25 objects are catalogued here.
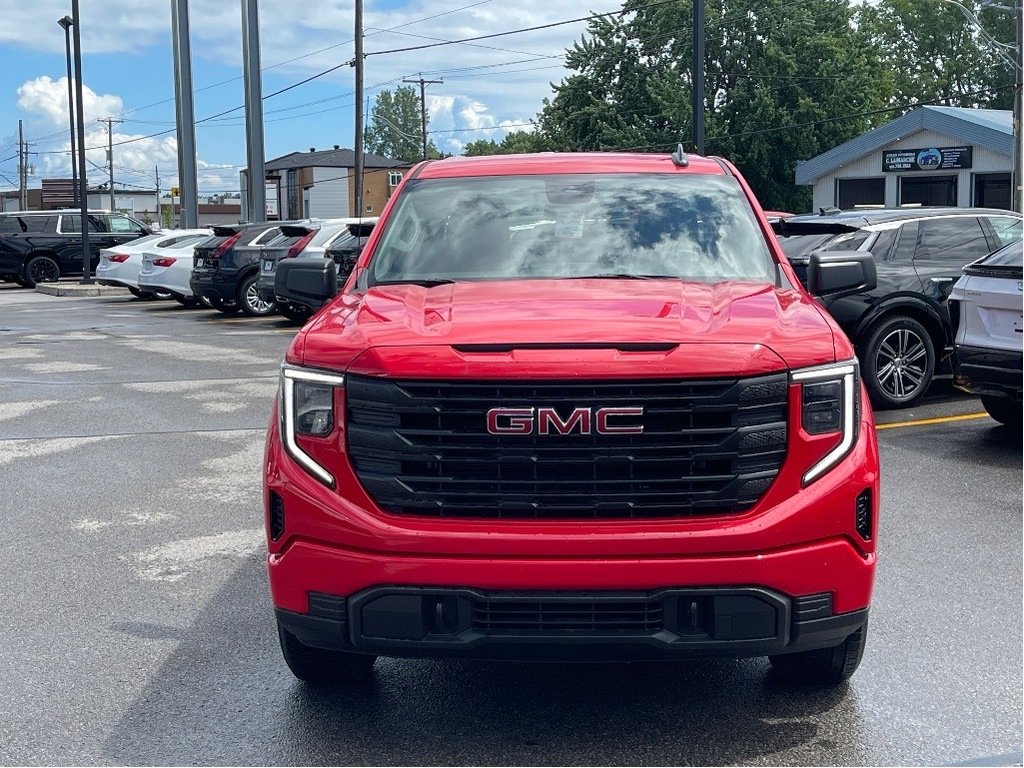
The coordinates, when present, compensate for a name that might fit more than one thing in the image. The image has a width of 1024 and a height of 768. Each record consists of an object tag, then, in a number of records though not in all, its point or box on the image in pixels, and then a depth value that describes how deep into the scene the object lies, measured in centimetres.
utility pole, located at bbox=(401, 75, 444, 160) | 8102
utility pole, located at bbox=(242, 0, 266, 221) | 3759
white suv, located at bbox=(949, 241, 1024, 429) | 854
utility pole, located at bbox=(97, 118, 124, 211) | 11154
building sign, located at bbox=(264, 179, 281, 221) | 10489
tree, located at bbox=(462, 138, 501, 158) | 14221
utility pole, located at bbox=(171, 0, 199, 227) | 3947
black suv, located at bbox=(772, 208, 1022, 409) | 1034
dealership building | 3991
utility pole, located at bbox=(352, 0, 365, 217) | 3962
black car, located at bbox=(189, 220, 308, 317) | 2245
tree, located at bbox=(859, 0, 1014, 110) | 8019
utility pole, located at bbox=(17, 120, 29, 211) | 10274
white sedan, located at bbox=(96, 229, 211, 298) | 2758
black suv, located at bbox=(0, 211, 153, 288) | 3600
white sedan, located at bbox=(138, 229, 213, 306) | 2575
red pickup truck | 357
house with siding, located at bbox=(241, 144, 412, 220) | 10134
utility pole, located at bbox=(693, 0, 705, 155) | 2375
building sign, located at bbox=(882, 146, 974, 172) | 4075
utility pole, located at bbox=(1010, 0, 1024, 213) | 2580
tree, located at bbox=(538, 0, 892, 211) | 5234
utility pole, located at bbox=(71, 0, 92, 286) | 3438
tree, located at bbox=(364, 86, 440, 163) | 15138
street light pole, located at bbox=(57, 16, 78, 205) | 3800
